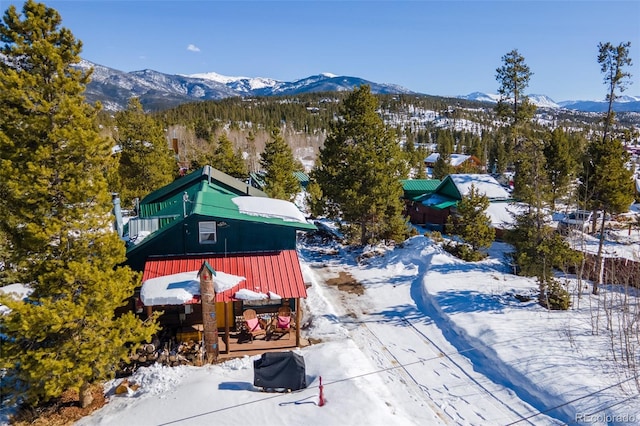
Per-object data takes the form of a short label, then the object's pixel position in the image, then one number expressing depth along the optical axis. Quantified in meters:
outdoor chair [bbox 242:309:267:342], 16.00
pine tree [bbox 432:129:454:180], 63.75
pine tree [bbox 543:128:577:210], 38.72
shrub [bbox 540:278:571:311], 17.83
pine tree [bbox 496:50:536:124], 37.62
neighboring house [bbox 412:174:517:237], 37.00
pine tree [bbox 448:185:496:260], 26.41
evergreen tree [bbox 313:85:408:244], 26.12
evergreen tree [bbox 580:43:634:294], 27.52
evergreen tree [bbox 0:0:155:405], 10.09
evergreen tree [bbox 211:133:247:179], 42.59
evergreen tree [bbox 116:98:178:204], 30.02
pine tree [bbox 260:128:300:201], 35.91
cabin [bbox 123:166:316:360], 15.18
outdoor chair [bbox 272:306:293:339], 16.09
